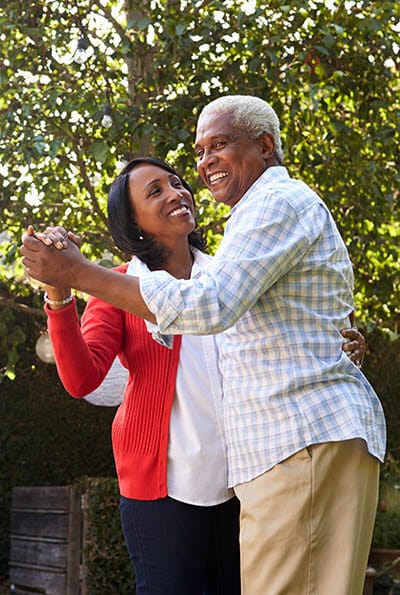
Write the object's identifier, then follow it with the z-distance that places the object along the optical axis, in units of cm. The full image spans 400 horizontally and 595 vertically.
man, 176
